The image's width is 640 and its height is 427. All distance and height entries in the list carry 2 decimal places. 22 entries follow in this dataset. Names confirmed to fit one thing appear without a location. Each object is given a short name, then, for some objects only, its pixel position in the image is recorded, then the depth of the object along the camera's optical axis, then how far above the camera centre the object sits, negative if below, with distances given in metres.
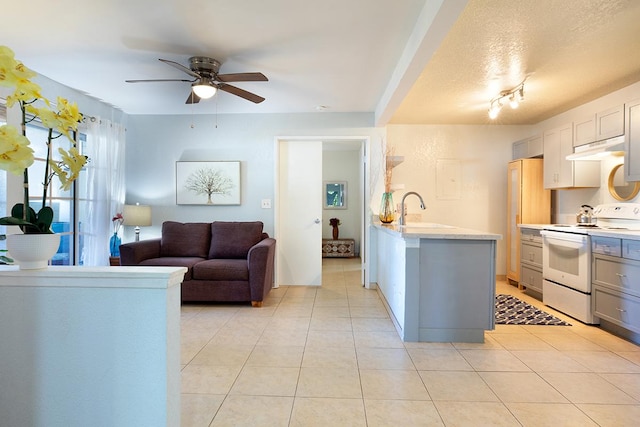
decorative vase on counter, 3.83 +0.09
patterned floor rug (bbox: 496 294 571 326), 3.11 -1.00
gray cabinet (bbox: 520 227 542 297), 3.88 -0.53
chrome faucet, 3.37 -0.01
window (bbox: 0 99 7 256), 2.84 +0.18
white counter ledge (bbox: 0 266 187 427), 1.08 -0.46
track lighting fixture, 3.34 +1.29
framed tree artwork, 4.39 +0.42
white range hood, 3.06 +0.68
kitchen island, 2.56 -0.56
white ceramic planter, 1.08 -0.12
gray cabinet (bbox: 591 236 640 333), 2.59 -0.53
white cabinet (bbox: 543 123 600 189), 3.69 +0.60
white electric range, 3.05 -0.42
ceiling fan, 2.61 +1.12
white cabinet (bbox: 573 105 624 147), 3.08 +0.93
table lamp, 3.96 -0.03
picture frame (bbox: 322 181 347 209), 7.49 +0.46
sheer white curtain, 3.84 +0.32
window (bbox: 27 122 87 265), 3.26 +0.14
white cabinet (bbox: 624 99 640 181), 2.85 +0.69
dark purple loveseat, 3.50 -0.51
